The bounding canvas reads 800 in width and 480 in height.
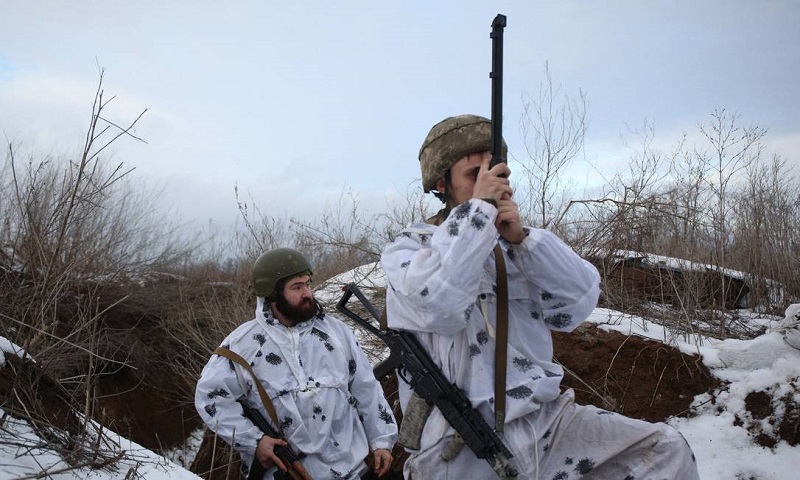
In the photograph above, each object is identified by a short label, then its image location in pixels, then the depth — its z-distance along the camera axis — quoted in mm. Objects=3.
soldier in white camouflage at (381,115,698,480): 1828
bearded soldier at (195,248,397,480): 3627
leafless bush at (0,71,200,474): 2727
